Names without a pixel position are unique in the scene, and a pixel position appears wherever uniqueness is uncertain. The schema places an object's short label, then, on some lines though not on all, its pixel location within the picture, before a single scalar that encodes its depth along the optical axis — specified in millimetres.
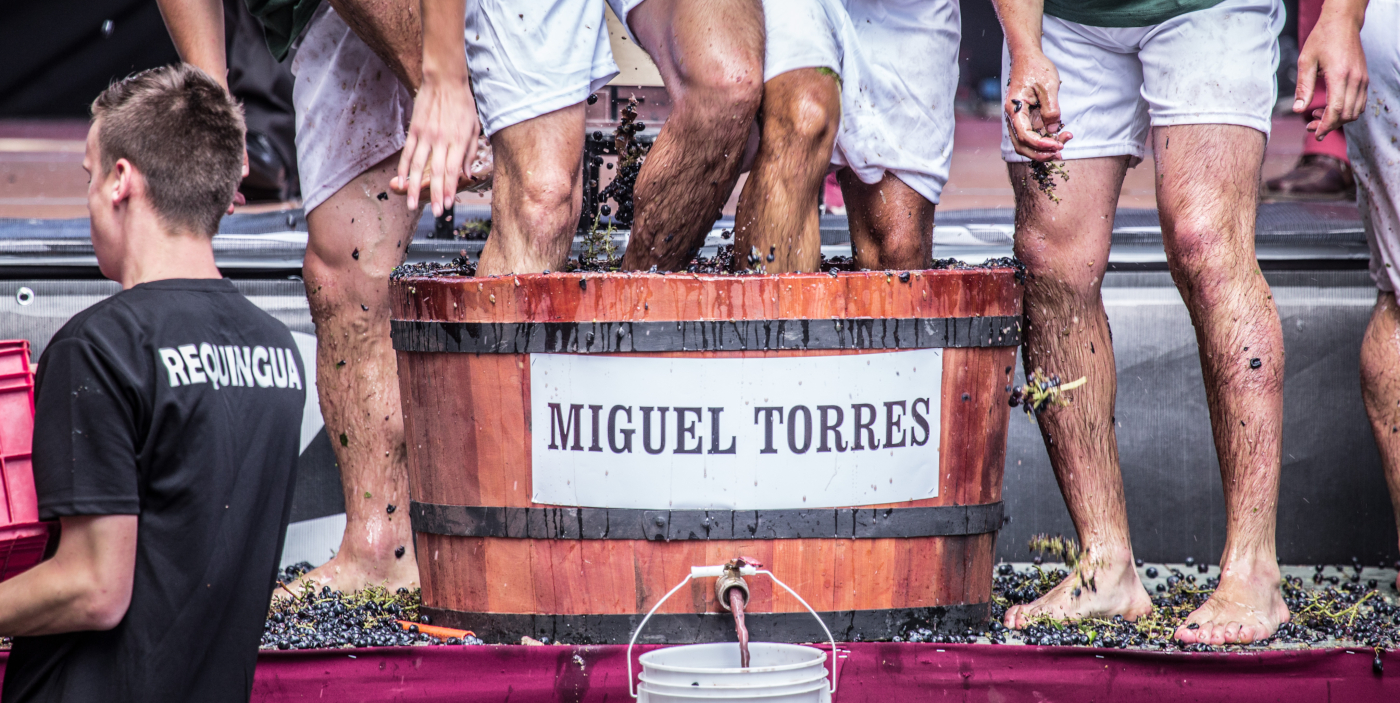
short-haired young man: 8929
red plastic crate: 8969
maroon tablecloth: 9445
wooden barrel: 9453
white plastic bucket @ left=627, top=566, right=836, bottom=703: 9101
